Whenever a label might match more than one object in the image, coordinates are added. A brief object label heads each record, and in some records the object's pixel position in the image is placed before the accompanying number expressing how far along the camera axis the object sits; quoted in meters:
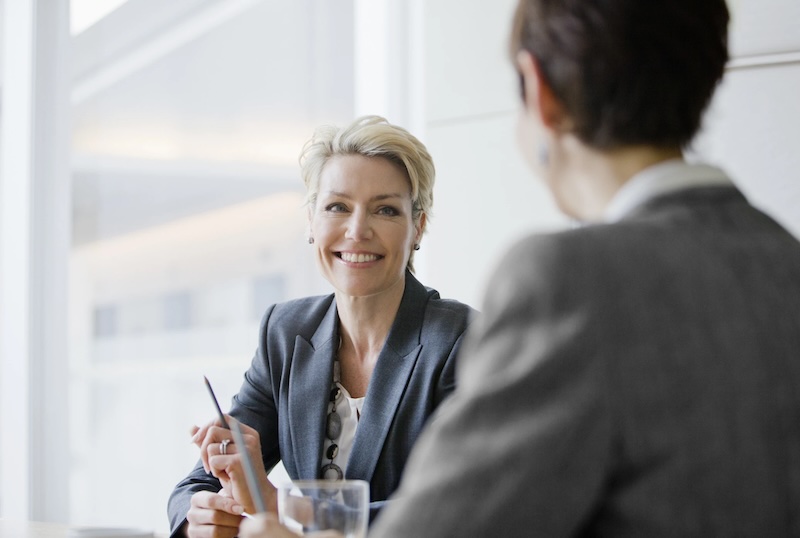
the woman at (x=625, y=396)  1.05
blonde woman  2.05
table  1.98
